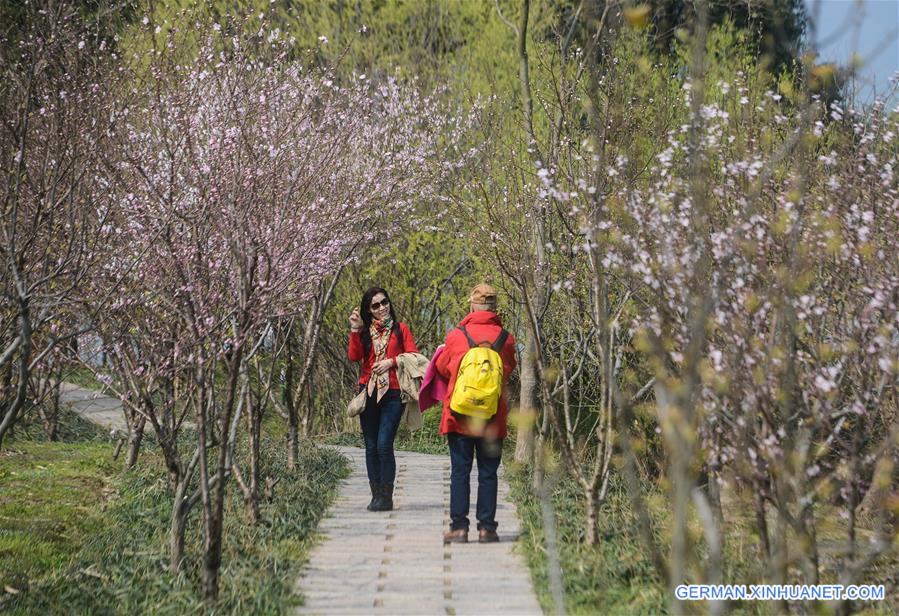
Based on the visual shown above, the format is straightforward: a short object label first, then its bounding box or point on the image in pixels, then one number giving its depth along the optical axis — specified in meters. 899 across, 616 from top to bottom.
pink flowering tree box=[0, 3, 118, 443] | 12.65
